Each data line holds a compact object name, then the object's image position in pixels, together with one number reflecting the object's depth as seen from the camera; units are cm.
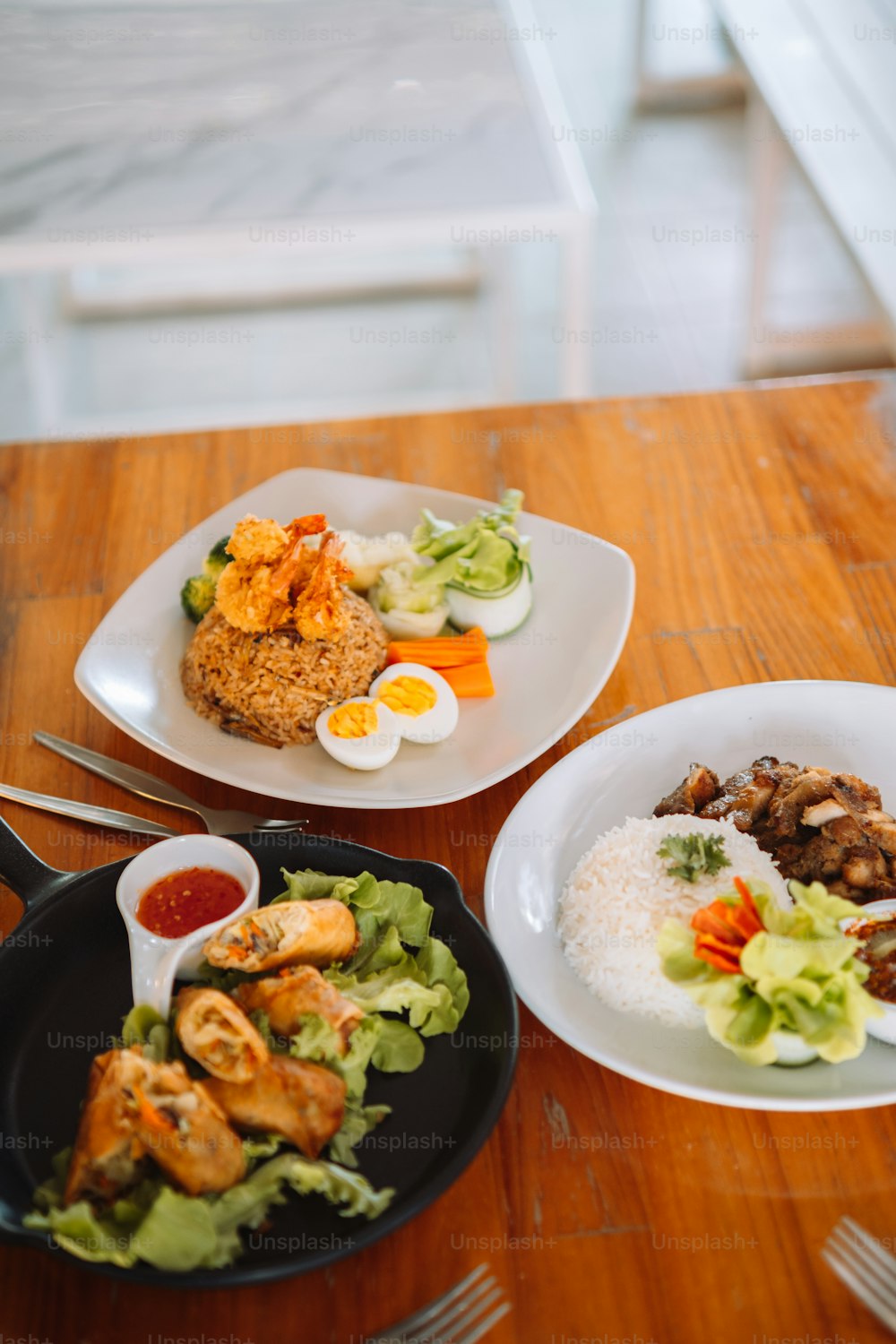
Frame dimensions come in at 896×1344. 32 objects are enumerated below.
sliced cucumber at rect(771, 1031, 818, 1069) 125
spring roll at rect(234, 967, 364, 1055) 128
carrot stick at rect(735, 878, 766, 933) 128
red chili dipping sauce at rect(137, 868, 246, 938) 143
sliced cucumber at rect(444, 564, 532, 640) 192
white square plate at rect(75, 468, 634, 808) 171
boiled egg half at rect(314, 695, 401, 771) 172
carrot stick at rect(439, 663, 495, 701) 184
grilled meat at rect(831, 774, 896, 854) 149
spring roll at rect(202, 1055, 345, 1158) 120
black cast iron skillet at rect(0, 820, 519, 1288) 117
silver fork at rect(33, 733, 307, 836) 168
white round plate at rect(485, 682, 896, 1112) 129
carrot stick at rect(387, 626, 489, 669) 188
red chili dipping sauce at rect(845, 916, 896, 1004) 129
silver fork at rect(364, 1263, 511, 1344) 116
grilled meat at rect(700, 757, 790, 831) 159
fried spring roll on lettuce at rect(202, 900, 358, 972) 133
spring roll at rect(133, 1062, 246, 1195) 115
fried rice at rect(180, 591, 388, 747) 179
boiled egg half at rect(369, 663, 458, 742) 176
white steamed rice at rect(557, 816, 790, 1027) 139
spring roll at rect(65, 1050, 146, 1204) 115
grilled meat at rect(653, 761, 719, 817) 161
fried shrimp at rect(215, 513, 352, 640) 176
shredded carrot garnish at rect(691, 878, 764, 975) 125
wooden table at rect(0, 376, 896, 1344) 120
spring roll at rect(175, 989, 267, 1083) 122
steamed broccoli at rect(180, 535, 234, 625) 194
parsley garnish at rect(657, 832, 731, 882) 147
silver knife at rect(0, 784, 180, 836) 168
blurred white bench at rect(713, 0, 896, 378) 318
